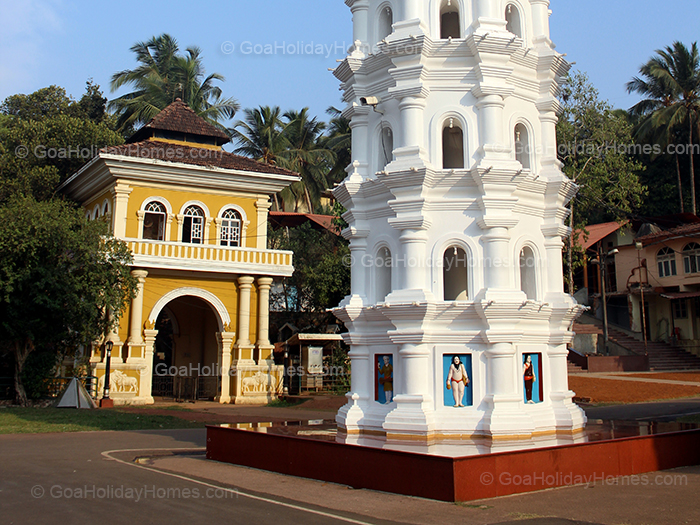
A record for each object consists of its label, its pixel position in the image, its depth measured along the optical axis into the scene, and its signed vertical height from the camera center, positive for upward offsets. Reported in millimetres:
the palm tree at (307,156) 49375 +15551
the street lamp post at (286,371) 31864 -102
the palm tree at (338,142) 49281 +16504
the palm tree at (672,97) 45438 +19123
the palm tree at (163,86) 43219 +18606
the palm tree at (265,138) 48656 +16694
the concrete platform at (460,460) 9664 -1464
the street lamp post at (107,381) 25562 -452
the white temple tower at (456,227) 12688 +2825
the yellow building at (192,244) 27938 +5292
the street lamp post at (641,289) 39794 +4853
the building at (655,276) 40375 +5843
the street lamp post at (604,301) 36625 +3619
